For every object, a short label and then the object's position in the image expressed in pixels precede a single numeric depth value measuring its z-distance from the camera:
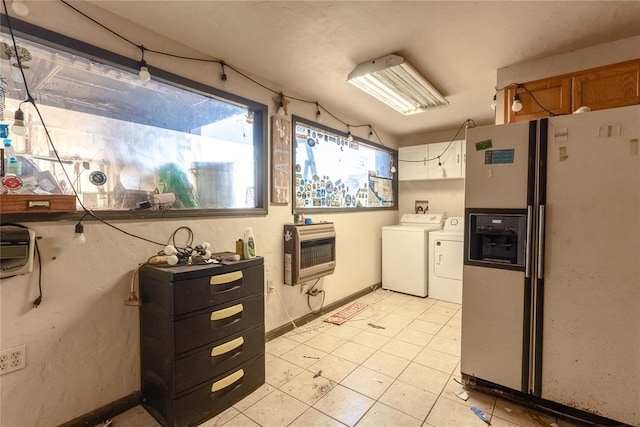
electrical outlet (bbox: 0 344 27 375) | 1.42
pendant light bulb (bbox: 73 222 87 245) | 1.61
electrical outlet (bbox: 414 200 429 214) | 4.74
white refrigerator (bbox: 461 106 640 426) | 1.60
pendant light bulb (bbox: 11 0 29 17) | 1.39
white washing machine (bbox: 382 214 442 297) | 4.02
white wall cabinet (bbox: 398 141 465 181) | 4.21
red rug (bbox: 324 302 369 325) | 3.24
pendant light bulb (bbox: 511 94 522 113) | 2.25
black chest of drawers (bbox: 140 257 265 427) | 1.64
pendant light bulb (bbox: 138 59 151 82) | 1.83
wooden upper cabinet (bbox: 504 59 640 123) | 1.96
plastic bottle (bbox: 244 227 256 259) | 2.14
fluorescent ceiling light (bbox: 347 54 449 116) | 2.22
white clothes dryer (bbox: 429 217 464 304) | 3.80
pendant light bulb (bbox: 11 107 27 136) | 1.47
